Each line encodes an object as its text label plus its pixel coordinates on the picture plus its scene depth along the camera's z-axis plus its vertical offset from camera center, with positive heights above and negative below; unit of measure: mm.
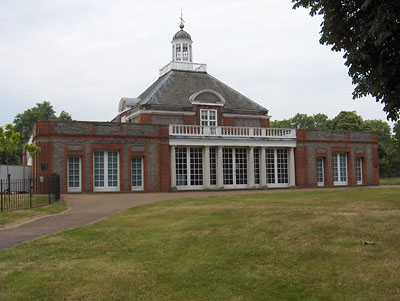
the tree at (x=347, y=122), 61812 +6632
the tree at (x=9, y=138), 25500 +2125
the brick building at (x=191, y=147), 28781 +1691
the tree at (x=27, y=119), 65056 +8138
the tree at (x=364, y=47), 7844 +2221
